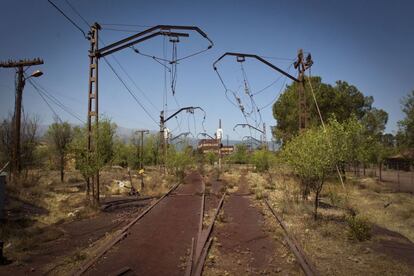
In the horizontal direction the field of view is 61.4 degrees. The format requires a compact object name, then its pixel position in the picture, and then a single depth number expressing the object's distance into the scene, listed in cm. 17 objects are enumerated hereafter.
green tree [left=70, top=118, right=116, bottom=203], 1773
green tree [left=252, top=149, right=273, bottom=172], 5375
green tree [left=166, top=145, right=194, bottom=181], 4059
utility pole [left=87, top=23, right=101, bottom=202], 1777
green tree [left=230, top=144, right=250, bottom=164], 8538
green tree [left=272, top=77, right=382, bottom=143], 4289
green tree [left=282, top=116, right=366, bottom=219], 1518
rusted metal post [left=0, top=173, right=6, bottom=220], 1428
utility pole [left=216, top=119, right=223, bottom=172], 5334
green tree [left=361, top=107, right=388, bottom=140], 6328
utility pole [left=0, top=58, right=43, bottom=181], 2450
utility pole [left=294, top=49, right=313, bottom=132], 2214
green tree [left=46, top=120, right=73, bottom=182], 3822
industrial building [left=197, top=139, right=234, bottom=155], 15601
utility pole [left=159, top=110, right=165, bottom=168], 4278
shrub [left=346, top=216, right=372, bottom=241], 1169
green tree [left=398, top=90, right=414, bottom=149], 2449
